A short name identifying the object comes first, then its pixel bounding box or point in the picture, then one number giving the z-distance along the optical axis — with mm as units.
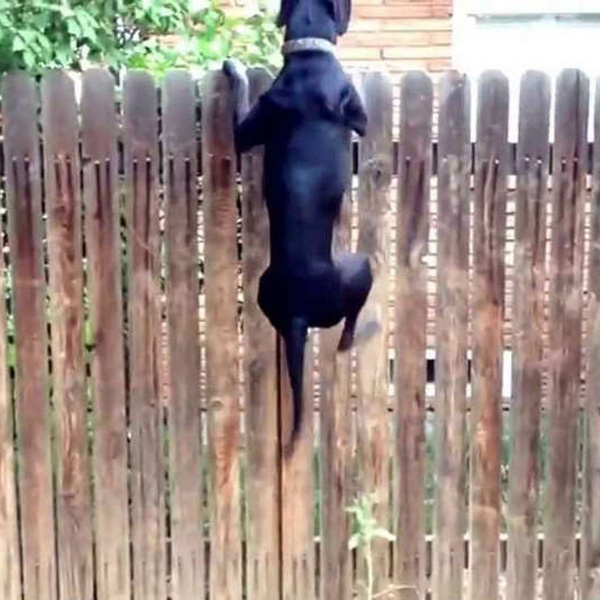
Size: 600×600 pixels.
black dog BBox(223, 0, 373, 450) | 3742
